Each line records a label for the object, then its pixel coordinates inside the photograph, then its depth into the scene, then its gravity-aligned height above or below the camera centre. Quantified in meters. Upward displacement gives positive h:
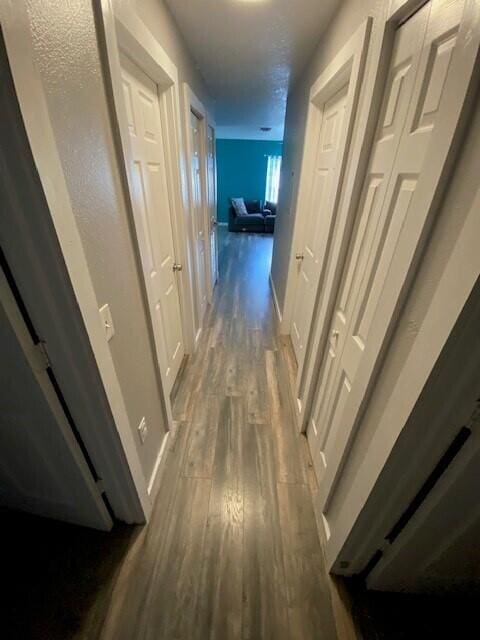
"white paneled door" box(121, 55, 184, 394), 1.22 -0.18
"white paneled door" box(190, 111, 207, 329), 2.36 -0.38
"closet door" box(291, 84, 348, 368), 1.50 -0.18
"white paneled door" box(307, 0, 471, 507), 0.68 -0.03
